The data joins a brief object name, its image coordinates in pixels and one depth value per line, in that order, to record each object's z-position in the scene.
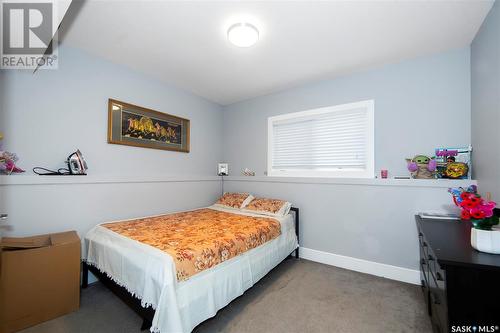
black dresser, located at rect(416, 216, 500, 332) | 0.95
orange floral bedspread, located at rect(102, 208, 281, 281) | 1.51
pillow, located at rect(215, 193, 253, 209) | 3.18
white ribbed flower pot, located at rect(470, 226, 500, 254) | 1.06
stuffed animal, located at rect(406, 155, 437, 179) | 2.21
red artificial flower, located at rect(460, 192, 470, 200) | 1.20
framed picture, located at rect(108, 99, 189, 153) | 2.51
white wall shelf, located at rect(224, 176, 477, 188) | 2.11
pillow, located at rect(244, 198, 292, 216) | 2.83
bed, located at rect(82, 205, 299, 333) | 1.32
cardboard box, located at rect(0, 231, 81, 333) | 1.53
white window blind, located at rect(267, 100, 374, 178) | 2.66
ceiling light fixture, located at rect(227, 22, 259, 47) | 1.80
